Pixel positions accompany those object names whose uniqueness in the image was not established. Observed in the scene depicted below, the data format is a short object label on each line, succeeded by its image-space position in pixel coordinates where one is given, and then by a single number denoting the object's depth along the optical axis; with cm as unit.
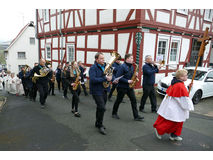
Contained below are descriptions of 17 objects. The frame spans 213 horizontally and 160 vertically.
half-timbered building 921
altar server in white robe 371
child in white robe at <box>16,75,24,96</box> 1069
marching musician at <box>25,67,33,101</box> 854
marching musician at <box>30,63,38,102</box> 793
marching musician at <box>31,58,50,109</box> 667
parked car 731
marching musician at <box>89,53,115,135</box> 415
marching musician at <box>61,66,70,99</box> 840
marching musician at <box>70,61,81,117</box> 570
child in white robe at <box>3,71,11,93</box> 1155
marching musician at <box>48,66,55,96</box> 929
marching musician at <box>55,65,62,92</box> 1039
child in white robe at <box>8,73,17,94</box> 1071
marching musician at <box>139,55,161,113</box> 554
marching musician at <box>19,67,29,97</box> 892
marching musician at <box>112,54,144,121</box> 494
